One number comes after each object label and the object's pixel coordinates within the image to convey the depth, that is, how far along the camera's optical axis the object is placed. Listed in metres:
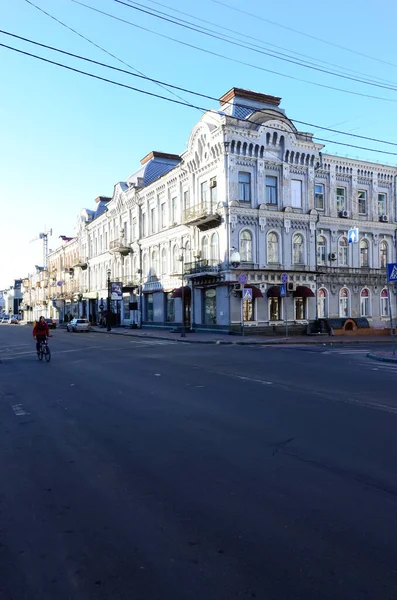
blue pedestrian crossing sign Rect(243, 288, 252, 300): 29.22
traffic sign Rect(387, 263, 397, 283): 18.61
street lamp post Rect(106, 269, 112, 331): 45.95
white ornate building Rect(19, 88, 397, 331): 33.88
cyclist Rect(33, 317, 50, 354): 17.69
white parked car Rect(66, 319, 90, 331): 47.19
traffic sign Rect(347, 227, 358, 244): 32.88
